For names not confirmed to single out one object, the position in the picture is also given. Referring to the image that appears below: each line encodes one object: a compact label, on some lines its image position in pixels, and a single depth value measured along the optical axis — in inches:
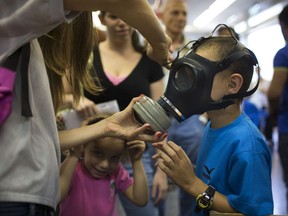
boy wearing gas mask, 38.0
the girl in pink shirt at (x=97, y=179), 53.9
